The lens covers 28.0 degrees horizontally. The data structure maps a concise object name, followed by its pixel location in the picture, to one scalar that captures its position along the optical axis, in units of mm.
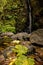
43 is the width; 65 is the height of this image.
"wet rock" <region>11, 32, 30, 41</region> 3392
